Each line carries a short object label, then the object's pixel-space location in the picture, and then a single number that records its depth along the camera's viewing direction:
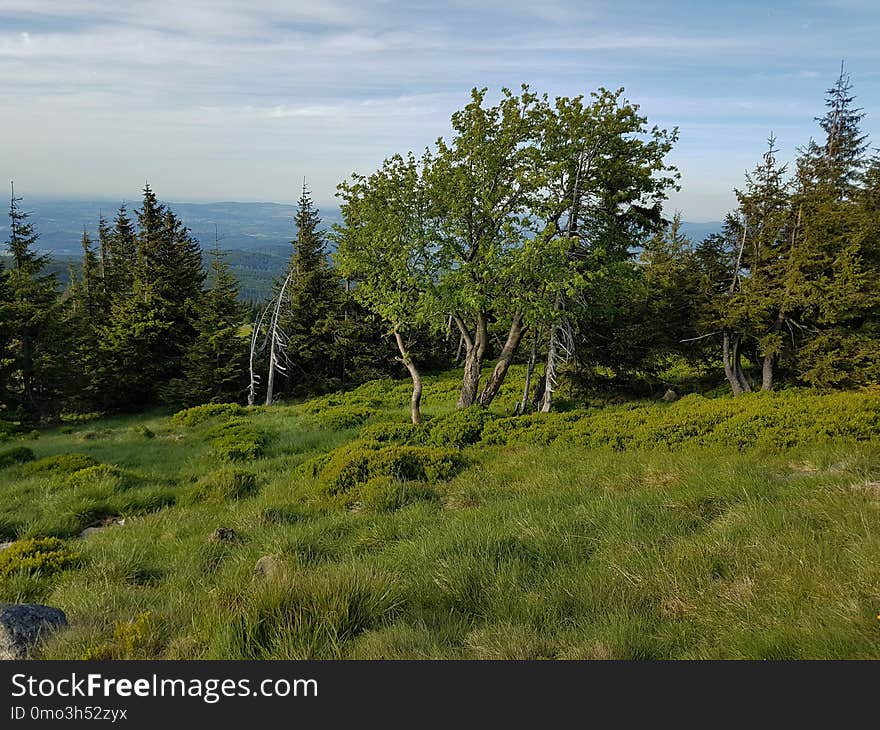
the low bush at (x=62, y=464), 13.35
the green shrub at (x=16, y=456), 15.19
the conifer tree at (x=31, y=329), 33.25
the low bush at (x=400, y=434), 14.23
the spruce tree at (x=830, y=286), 15.98
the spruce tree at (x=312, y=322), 36.00
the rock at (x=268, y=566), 4.86
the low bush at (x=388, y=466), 9.66
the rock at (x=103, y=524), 8.38
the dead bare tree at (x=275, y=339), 30.83
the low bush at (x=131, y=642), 3.72
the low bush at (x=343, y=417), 20.52
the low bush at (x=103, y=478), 10.93
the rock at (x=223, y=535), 6.85
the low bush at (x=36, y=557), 6.15
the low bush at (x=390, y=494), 8.04
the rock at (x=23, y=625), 3.88
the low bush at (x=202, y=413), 25.27
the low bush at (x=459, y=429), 13.96
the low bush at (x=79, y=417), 35.16
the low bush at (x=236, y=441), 15.59
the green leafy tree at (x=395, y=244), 17.27
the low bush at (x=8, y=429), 24.12
